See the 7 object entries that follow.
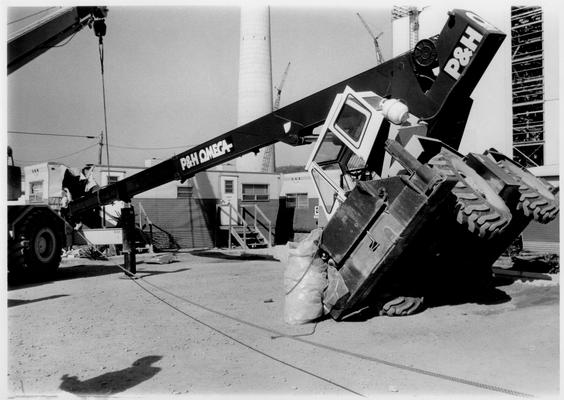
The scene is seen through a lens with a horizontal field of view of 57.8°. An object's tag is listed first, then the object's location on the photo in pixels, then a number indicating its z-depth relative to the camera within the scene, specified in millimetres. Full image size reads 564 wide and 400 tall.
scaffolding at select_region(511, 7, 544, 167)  26578
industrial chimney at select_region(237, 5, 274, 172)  26766
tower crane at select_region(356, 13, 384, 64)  57906
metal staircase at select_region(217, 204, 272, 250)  20950
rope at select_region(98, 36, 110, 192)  9273
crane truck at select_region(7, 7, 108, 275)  6273
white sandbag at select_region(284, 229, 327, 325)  6680
